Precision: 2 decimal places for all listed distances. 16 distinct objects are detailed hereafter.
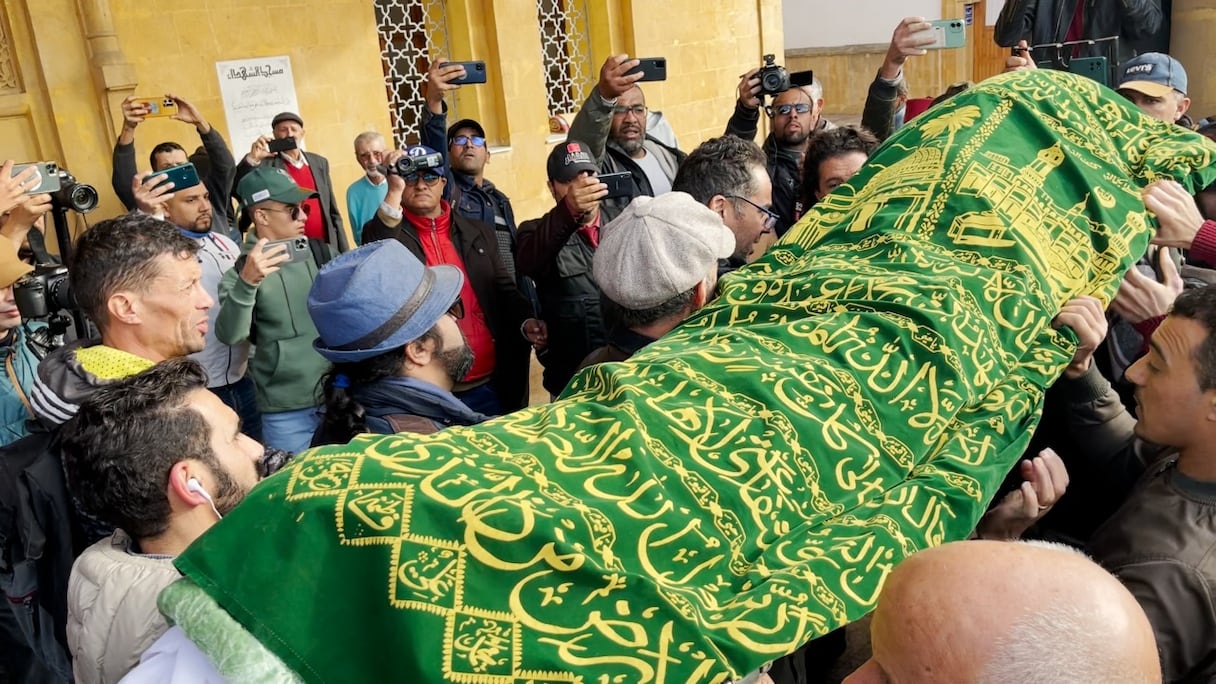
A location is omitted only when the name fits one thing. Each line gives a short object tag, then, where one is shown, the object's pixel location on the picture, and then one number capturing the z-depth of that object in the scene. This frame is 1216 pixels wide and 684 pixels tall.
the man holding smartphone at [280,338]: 3.31
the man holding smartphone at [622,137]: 4.03
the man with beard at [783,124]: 4.38
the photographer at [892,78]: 3.88
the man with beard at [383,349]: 2.17
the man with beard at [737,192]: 3.10
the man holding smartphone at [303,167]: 5.40
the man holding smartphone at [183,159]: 4.99
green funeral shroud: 1.27
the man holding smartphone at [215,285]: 3.53
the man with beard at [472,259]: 3.68
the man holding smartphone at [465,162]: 4.43
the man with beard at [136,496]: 1.69
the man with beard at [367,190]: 5.55
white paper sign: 6.51
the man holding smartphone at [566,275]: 3.37
